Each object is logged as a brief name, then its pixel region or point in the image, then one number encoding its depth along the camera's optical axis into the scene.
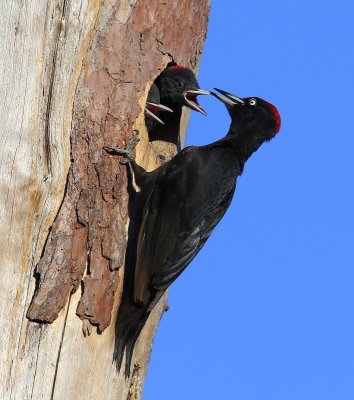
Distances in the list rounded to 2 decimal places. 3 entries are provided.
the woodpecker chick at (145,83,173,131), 9.88
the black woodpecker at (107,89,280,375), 8.73
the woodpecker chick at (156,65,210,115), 10.36
